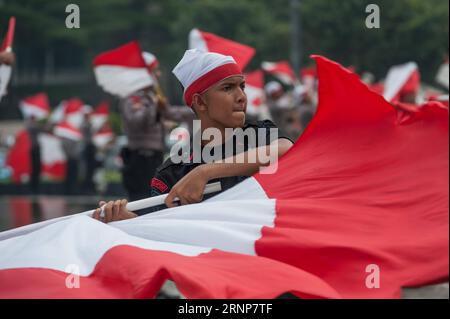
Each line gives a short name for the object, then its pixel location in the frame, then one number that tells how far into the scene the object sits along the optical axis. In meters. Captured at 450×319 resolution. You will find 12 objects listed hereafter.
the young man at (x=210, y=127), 4.54
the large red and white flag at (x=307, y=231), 3.79
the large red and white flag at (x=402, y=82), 12.90
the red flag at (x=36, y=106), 26.62
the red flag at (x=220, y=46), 10.06
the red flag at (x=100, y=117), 30.83
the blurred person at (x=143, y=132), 10.60
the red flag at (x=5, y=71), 7.09
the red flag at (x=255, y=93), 18.20
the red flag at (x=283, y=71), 22.00
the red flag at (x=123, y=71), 10.84
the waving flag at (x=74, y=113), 28.13
